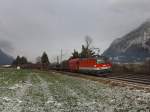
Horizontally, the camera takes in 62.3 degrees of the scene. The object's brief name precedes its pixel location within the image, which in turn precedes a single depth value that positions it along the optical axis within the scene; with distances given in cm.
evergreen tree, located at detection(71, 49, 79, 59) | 4736
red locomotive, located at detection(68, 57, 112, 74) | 1864
